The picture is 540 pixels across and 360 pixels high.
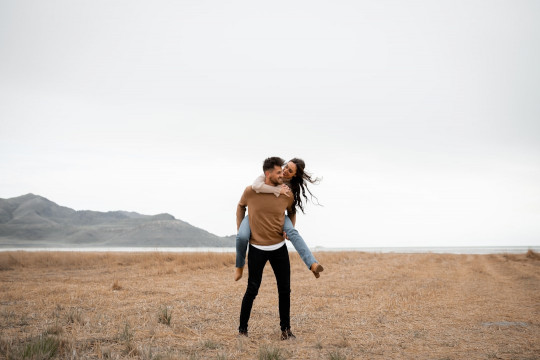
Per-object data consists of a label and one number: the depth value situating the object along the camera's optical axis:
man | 5.17
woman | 5.13
